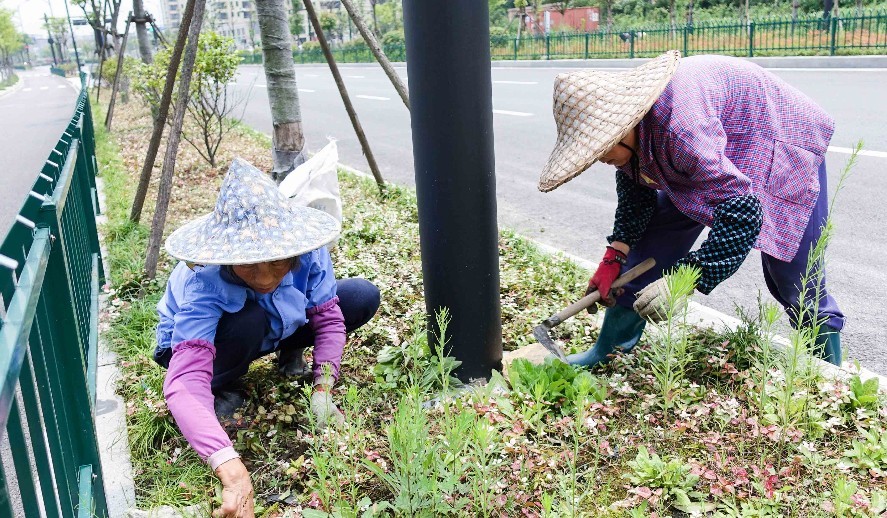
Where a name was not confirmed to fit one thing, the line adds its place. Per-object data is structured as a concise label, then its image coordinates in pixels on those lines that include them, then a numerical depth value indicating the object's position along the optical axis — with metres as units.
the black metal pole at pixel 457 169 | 2.40
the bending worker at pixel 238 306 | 2.13
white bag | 3.89
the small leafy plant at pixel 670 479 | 1.93
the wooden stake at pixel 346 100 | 5.44
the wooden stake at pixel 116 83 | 12.40
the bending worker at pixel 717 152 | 2.19
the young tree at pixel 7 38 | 60.66
